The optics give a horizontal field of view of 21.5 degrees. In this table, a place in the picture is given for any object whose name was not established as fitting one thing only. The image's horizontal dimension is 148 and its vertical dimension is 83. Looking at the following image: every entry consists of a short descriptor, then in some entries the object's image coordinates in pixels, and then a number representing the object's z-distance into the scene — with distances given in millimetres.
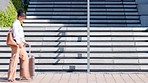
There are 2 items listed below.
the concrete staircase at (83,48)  13102
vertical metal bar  12609
